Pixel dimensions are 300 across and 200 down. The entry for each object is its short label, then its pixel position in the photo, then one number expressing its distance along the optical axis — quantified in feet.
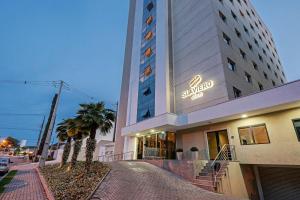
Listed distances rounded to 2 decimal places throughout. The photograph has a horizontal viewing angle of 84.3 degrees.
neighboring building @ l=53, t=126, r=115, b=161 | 94.17
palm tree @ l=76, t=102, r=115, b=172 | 48.85
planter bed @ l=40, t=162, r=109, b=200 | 25.75
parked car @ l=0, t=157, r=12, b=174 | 54.30
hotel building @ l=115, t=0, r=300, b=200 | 35.06
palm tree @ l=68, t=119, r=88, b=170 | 46.83
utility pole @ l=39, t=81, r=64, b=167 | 61.09
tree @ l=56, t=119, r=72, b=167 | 77.88
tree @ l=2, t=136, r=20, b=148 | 235.52
